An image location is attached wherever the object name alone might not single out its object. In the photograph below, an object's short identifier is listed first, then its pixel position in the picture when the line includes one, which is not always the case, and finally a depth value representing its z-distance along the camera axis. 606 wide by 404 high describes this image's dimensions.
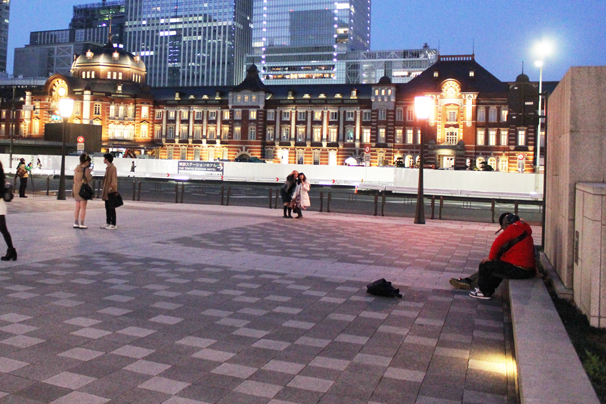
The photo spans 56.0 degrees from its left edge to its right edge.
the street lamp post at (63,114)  22.57
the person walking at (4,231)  9.05
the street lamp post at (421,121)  18.47
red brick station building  71.06
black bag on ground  7.90
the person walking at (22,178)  23.82
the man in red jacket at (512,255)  7.77
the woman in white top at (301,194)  18.59
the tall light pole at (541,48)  32.09
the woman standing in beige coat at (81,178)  13.49
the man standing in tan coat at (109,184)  13.77
